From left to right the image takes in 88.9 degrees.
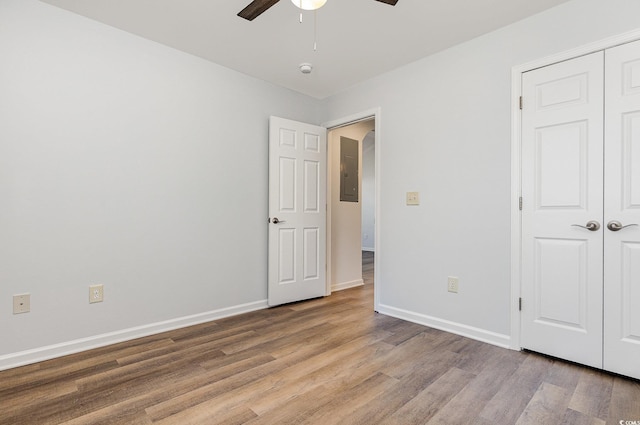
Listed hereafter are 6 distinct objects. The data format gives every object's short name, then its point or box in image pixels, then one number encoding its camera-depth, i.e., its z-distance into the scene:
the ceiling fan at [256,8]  1.80
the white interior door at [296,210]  3.46
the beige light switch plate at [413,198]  3.01
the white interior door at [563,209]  2.08
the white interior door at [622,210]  1.94
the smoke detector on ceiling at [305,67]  3.07
